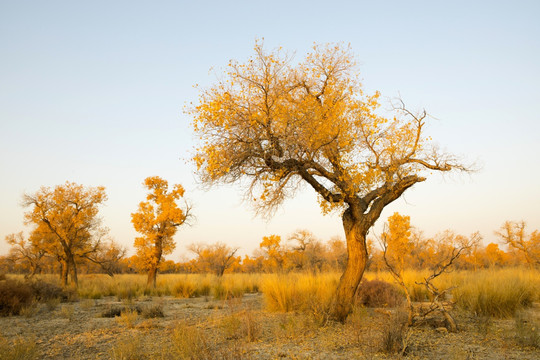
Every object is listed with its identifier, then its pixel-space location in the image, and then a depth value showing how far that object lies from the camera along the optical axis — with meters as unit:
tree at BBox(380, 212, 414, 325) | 29.17
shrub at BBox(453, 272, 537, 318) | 9.39
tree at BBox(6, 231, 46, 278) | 31.94
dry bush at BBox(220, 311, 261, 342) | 7.13
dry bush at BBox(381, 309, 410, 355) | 5.87
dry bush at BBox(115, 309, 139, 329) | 9.13
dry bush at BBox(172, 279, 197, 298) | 18.16
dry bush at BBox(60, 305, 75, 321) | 11.20
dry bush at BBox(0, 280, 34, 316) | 11.77
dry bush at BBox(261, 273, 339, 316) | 10.27
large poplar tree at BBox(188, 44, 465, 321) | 8.13
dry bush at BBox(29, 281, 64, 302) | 15.52
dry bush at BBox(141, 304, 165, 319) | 10.80
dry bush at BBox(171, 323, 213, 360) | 4.74
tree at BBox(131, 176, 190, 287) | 24.14
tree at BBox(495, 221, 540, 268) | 41.56
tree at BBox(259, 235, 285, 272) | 49.19
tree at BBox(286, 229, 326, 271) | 41.06
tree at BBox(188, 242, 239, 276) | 49.12
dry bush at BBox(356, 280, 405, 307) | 11.61
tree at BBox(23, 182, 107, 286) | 24.14
